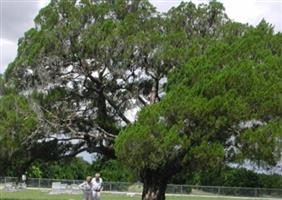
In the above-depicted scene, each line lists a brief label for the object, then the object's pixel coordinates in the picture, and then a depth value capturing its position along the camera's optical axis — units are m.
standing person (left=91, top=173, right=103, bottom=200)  26.34
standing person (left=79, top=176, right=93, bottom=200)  26.69
